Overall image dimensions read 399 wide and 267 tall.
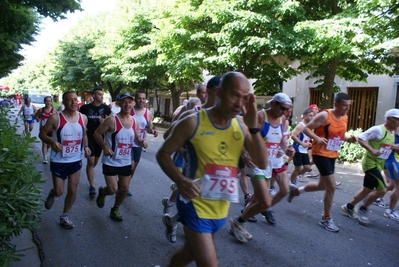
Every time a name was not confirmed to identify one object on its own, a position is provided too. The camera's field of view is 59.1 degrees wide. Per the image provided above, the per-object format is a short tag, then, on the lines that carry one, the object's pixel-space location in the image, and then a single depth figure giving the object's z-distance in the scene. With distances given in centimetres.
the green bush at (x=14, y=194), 261
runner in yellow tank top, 247
